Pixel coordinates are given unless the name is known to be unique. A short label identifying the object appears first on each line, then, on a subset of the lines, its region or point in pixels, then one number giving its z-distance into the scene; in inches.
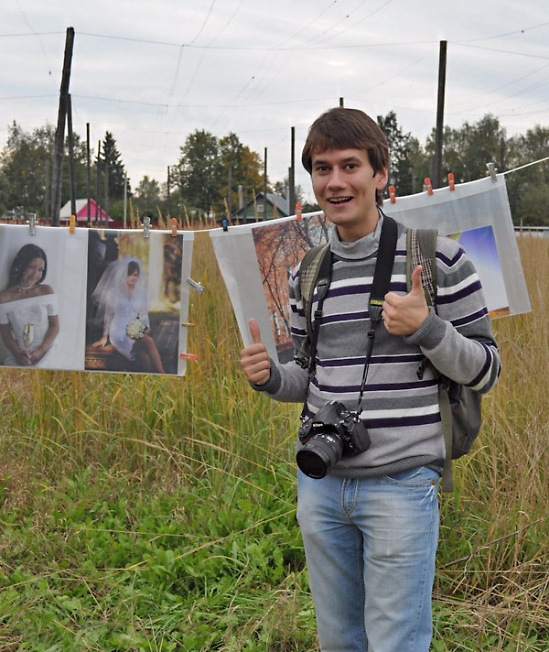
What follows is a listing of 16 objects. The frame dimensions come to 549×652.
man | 68.7
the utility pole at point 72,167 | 1020.5
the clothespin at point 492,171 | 139.6
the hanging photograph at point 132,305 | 152.4
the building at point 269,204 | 2060.5
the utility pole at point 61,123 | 530.7
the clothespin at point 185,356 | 150.3
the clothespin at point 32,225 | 147.1
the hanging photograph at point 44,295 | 151.6
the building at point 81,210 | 2260.1
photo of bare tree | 149.6
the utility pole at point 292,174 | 1150.1
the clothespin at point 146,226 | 147.9
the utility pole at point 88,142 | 1387.8
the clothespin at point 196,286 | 145.0
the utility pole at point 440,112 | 569.9
